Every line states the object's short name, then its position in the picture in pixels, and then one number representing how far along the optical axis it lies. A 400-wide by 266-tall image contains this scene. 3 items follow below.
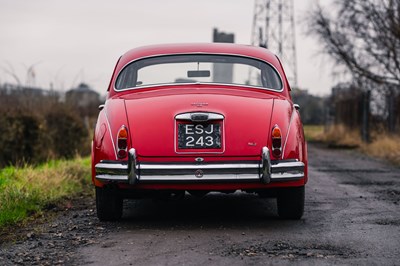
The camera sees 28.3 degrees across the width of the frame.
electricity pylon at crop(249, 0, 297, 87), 41.56
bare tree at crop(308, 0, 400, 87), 22.14
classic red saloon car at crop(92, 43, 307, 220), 6.20
